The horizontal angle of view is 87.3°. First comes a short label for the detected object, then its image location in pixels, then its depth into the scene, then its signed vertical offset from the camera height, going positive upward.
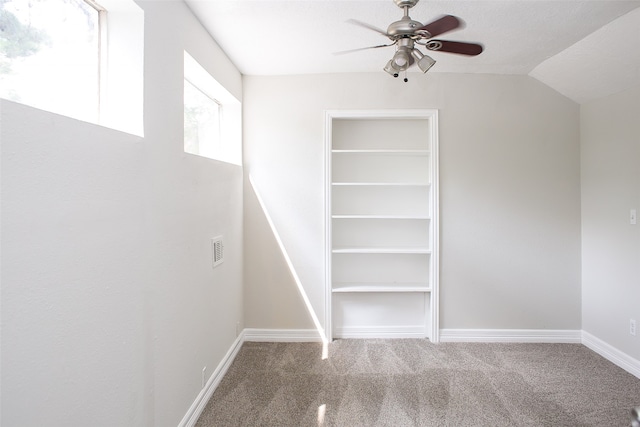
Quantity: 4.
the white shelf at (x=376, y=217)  3.13 -0.05
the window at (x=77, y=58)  1.07 +0.59
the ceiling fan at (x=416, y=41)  1.71 +0.94
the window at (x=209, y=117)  2.39 +0.81
